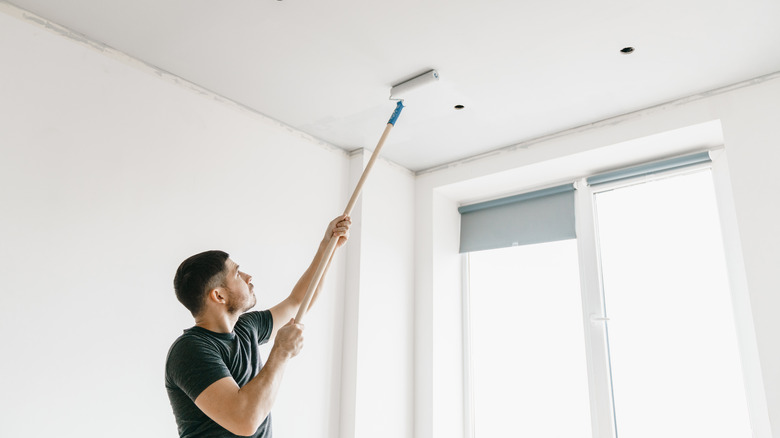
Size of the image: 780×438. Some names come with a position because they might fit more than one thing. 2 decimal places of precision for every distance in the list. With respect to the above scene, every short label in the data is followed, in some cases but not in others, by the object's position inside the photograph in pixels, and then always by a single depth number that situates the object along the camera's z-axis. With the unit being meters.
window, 2.26
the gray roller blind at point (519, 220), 2.81
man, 1.15
